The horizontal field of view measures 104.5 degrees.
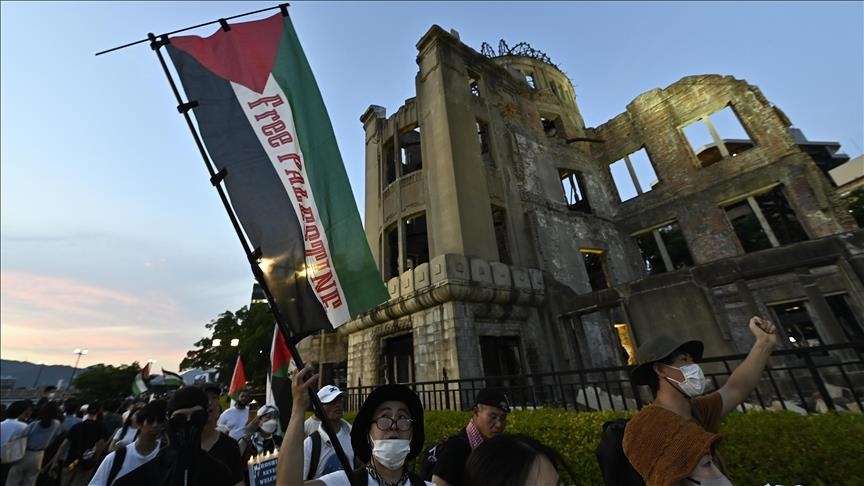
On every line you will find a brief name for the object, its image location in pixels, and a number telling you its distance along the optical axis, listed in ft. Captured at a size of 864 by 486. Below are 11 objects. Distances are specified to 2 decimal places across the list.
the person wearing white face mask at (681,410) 5.44
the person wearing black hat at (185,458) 6.88
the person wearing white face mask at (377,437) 5.73
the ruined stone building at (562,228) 32.60
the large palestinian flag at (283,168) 9.14
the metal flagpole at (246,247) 6.61
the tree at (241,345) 81.20
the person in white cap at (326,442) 9.70
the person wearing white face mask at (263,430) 13.33
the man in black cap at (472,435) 8.18
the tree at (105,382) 141.59
